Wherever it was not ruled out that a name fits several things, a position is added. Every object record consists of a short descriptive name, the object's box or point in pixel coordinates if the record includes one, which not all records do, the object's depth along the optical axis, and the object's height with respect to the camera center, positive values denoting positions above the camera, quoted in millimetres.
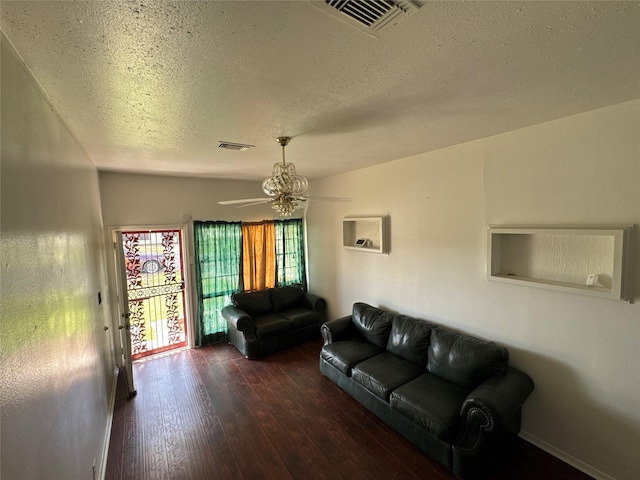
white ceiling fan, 2354 +316
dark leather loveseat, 4164 -1487
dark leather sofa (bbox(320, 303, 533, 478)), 2127 -1532
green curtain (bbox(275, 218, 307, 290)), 5254 -549
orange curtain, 4898 -531
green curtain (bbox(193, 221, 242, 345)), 4516 -739
